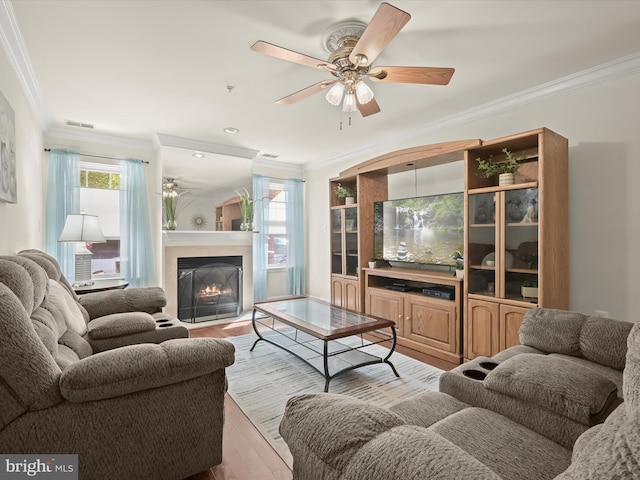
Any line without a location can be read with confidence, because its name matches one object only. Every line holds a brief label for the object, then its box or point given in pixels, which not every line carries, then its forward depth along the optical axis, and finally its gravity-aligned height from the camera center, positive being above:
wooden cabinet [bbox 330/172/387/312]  4.30 +0.02
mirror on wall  4.53 +0.82
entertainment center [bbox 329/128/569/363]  2.70 -0.21
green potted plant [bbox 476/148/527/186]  2.87 +0.62
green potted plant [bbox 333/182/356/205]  4.56 +0.62
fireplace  4.66 -0.75
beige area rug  2.40 -1.25
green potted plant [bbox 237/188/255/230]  5.21 +0.46
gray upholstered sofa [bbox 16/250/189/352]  2.25 -0.60
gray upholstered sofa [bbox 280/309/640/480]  0.62 -0.61
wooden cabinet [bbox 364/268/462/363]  3.22 -0.82
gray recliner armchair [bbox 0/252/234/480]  1.19 -0.67
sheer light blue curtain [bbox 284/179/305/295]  6.09 +0.02
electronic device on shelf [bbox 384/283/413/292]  3.79 -0.61
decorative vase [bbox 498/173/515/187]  2.86 +0.49
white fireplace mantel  4.52 -0.18
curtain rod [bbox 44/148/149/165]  4.20 +1.09
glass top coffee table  2.69 -0.80
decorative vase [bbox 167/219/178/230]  4.54 +0.20
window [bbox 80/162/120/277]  4.32 +0.44
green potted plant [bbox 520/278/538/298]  2.71 -0.45
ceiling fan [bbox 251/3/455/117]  1.86 +1.10
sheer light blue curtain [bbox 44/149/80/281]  3.87 +0.48
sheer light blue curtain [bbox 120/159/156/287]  4.38 +0.14
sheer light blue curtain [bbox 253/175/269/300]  5.60 +0.00
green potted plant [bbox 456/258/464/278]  3.27 -0.33
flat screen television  3.46 +0.08
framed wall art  2.07 +0.59
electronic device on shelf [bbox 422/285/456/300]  3.36 -0.60
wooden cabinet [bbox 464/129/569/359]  2.65 -0.05
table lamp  3.45 +0.03
